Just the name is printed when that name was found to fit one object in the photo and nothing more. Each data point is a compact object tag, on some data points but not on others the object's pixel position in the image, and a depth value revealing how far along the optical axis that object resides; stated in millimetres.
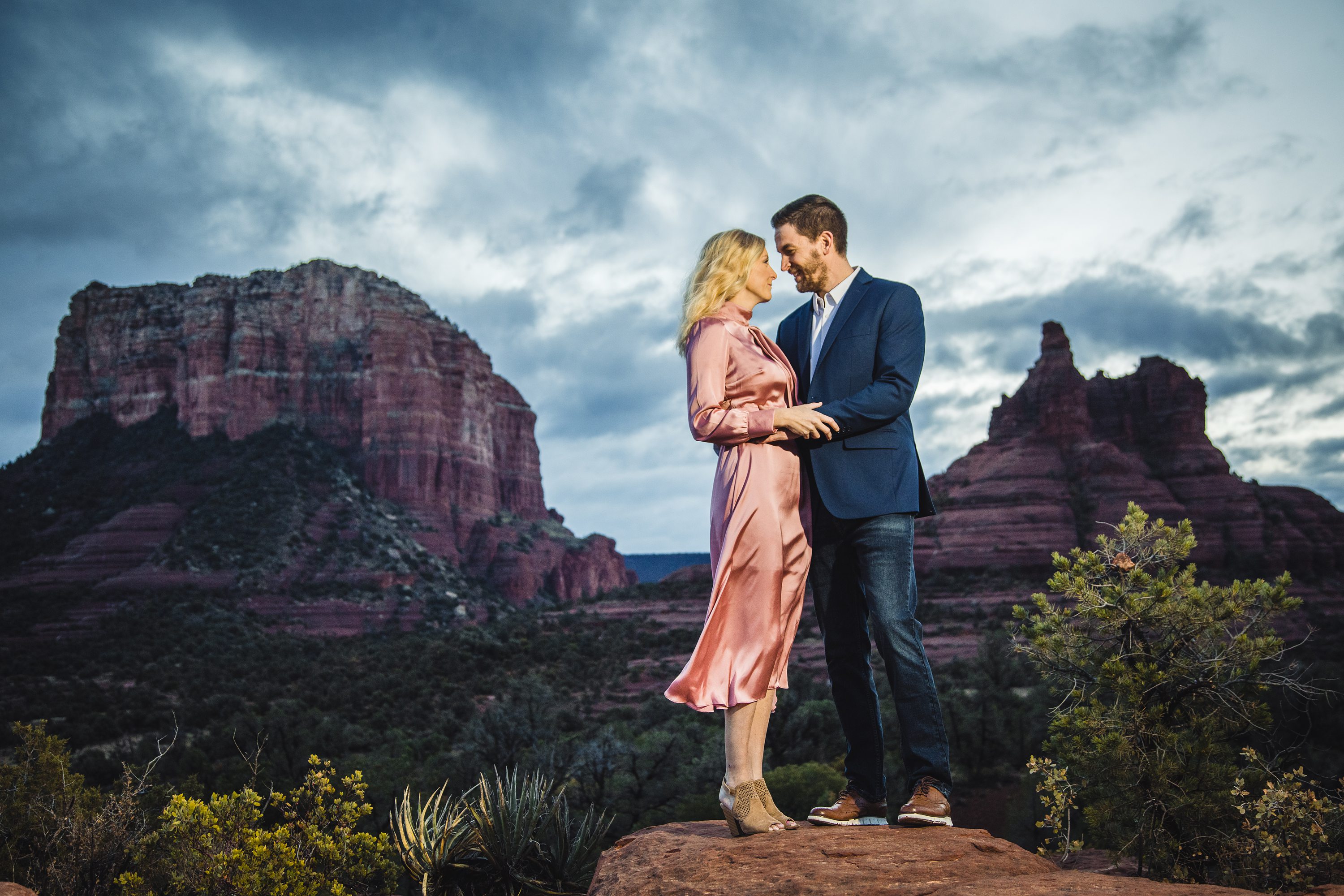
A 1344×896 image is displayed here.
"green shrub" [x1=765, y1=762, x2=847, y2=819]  11031
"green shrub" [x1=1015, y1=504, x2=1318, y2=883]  4156
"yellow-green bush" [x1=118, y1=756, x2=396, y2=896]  4090
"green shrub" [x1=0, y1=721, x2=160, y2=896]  4824
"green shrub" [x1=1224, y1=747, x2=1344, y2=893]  3502
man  3246
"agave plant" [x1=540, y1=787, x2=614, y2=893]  4547
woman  3277
